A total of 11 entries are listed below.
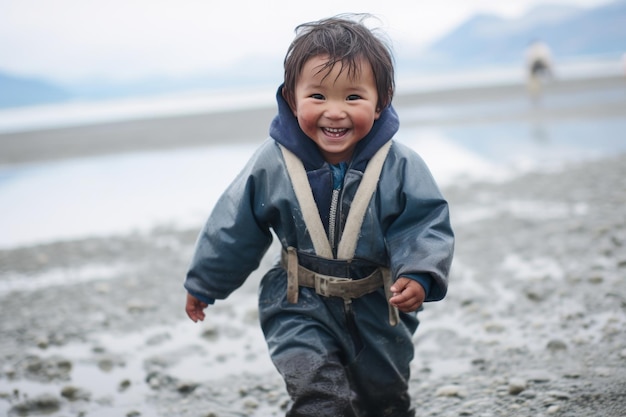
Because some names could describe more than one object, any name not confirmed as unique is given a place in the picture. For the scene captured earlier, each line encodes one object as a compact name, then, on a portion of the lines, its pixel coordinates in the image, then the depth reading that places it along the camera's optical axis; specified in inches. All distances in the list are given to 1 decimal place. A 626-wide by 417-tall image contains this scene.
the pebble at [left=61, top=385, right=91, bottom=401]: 151.0
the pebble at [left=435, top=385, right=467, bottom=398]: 138.4
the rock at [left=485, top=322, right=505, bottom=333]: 171.0
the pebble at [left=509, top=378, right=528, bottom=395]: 134.5
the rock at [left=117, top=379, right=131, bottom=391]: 155.9
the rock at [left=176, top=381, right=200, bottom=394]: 152.3
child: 109.4
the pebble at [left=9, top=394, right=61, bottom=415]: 145.9
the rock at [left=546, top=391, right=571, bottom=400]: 128.5
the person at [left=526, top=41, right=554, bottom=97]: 842.8
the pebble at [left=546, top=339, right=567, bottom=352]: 154.8
